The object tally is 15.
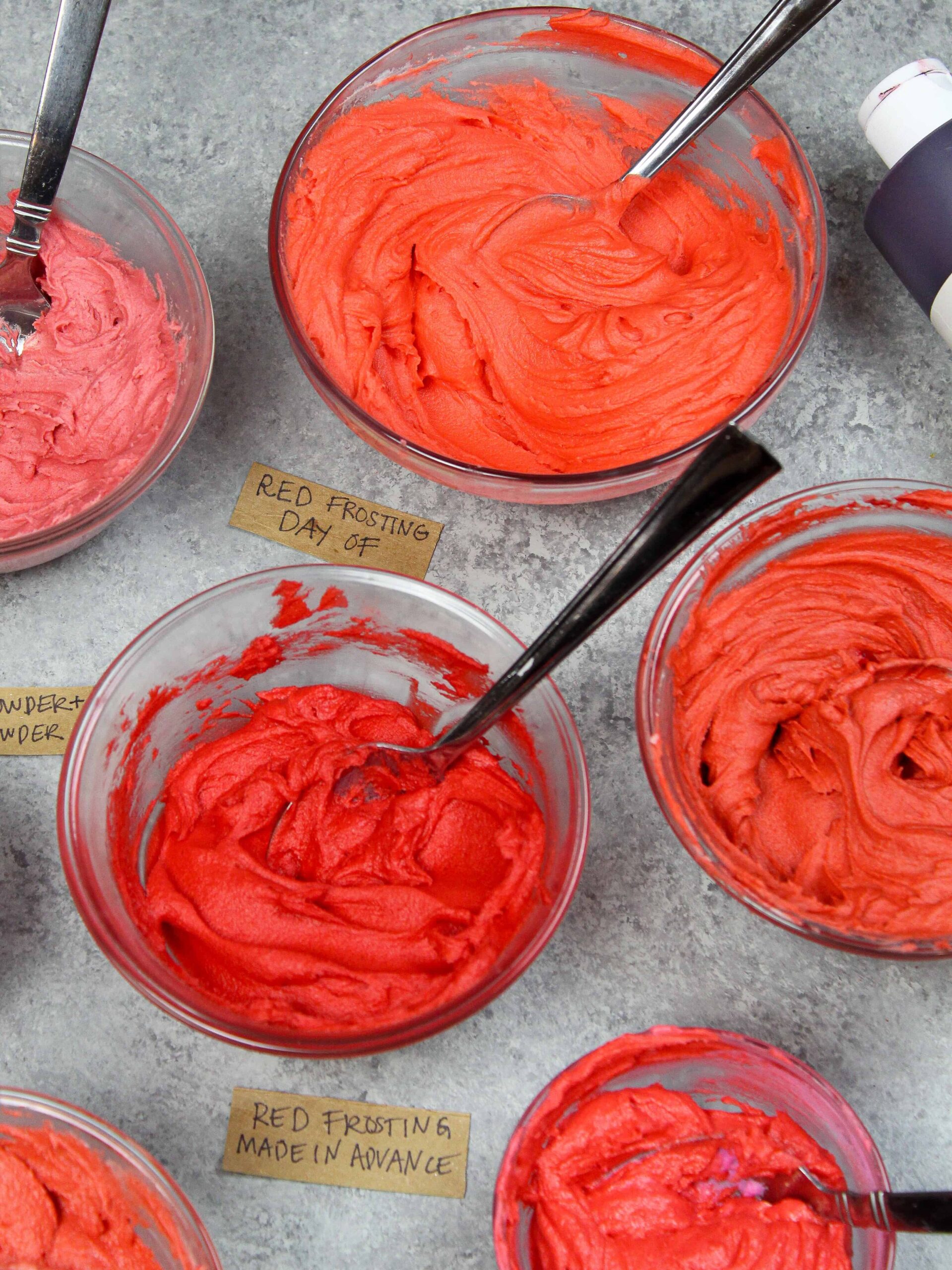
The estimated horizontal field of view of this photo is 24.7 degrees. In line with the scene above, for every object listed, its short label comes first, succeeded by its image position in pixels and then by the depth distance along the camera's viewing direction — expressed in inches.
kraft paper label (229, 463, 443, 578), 28.0
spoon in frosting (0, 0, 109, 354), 26.1
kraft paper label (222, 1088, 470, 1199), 26.7
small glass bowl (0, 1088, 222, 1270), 25.5
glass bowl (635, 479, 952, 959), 25.2
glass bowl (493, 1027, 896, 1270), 25.5
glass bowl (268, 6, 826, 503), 26.0
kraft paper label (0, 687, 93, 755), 27.6
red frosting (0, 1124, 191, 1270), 25.6
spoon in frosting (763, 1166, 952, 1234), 24.6
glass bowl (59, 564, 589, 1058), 25.0
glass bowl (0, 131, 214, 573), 26.4
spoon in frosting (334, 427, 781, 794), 22.8
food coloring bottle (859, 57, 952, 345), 26.4
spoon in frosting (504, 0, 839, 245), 25.9
